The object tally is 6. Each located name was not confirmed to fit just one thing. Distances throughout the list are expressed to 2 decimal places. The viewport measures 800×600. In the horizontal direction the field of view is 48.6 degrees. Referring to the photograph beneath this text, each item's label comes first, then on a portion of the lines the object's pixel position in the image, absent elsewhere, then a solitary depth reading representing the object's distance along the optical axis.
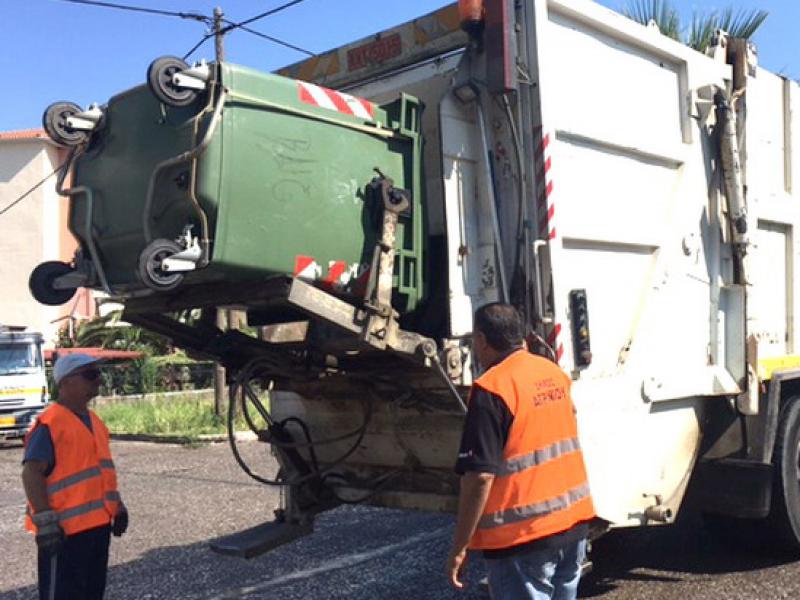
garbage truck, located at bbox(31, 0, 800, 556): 3.41
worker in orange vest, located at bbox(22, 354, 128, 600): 3.83
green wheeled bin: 3.22
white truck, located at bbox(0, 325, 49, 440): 15.07
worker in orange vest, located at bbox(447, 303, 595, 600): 2.81
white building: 27.00
